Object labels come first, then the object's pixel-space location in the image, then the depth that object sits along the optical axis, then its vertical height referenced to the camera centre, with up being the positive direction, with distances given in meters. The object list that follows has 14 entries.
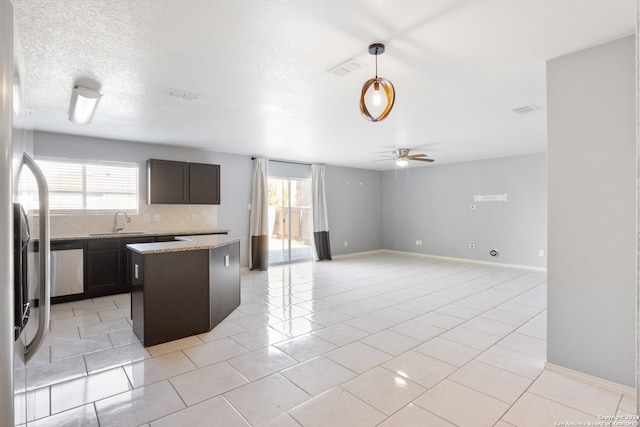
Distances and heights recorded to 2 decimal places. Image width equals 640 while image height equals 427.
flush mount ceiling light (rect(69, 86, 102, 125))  3.14 +1.12
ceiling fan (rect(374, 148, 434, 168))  5.96 +1.02
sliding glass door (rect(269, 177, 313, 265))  7.77 -0.24
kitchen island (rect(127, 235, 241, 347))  3.08 -0.79
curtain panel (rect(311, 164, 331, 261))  8.03 -0.14
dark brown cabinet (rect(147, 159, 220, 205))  5.51 +0.51
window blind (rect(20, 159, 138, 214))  4.95 +0.42
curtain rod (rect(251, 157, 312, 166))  7.50 +1.17
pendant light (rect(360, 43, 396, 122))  2.19 +0.82
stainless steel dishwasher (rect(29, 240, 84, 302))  4.42 -0.78
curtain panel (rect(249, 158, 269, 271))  6.92 -0.20
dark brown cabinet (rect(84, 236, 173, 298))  4.70 -0.81
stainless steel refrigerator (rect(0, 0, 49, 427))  0.74 -0.09
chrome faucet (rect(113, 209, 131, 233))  5.37 -0.17
